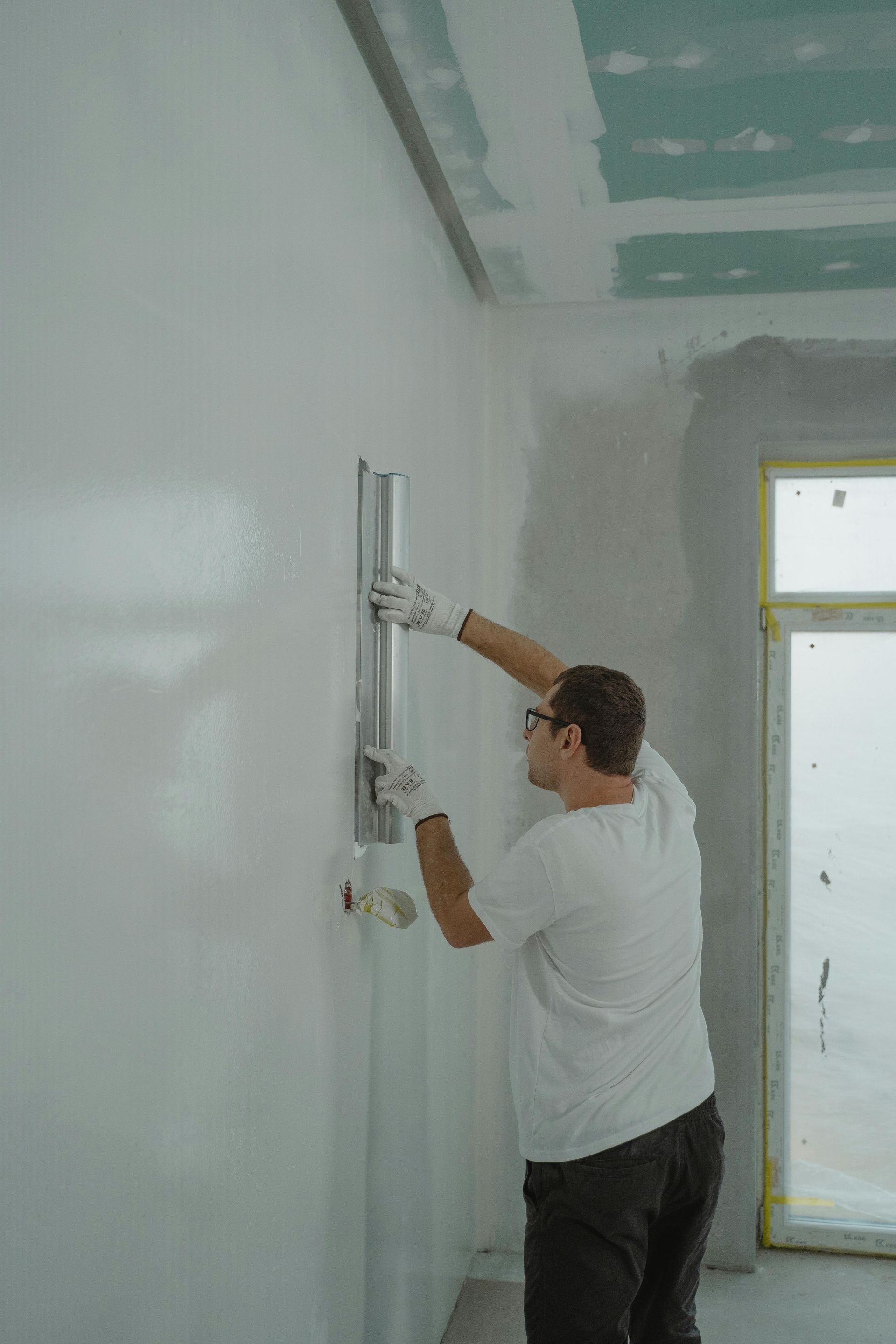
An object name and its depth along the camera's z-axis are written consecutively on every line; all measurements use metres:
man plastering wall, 1.60
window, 2.93
